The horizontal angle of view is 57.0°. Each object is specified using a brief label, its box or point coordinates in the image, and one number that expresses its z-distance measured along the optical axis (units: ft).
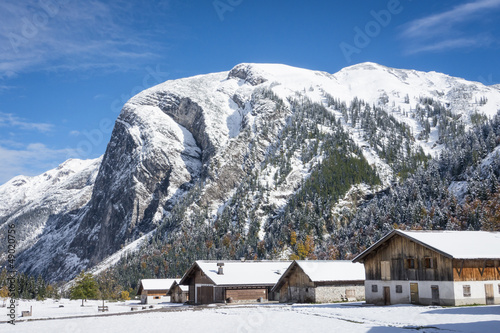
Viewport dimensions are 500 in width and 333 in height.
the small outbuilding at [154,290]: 292.81
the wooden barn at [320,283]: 188.24
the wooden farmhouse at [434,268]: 133.08
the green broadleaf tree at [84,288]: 325.83
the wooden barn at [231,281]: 209.97
